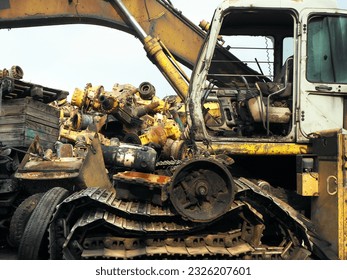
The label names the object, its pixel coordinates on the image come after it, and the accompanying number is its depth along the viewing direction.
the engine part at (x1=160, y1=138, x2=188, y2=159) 5.43
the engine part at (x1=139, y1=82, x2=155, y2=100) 8.92
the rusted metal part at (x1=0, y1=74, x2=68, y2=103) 5.26
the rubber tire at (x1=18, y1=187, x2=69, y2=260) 3.83
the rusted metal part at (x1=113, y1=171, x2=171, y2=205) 3.21
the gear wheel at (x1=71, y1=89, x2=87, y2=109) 7.71
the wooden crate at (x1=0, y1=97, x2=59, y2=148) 5.38
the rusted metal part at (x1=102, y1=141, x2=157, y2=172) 3.95
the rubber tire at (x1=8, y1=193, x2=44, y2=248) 4.48
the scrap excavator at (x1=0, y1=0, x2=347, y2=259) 3.13
